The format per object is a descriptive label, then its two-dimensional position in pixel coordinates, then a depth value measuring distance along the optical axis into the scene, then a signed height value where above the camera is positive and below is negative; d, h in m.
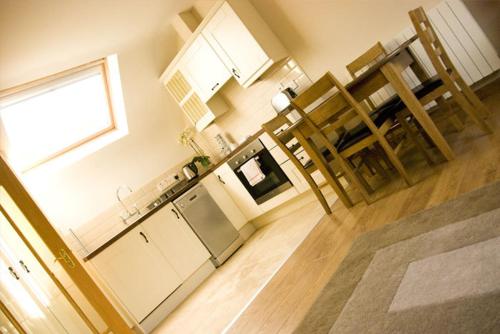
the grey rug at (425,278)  1.16 -0.78
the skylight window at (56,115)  3.70 +1.44
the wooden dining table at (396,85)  2.43 -0.18
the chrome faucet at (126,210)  4.53 +0.21
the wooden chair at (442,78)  2.49 -0.42
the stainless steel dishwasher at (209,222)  4.23 -0.43
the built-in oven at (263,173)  4.14 -0.34
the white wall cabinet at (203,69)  4.30 +1.01
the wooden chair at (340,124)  2.54 -0.23
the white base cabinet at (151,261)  3.55 -0.35
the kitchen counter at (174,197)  3.57 +0.03
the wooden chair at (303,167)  2.94 -0.41
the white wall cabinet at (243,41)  3.93 +0.91
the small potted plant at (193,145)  5.12 +0.46
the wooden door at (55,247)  2.28 +0.20
